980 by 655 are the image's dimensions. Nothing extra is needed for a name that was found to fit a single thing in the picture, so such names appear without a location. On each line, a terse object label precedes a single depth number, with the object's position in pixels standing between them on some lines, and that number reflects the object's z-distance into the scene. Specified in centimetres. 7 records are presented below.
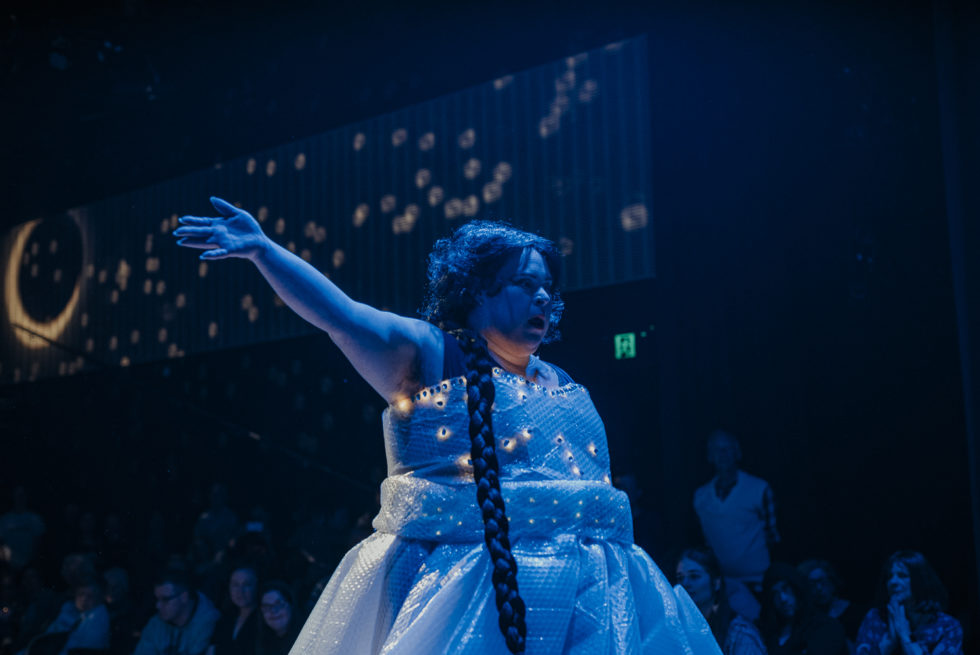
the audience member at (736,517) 423
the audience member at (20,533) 601
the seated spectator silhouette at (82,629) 456
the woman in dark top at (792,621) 327
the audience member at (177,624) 420
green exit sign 545
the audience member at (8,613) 526
